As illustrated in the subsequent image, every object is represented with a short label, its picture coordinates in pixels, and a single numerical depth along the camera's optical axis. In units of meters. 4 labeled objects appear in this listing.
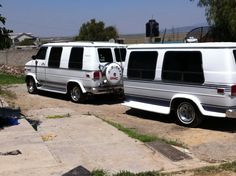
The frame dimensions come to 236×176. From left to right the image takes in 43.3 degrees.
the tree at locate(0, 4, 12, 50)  6.76
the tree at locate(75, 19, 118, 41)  33.77
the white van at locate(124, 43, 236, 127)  6.25
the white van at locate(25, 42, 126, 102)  9.02
